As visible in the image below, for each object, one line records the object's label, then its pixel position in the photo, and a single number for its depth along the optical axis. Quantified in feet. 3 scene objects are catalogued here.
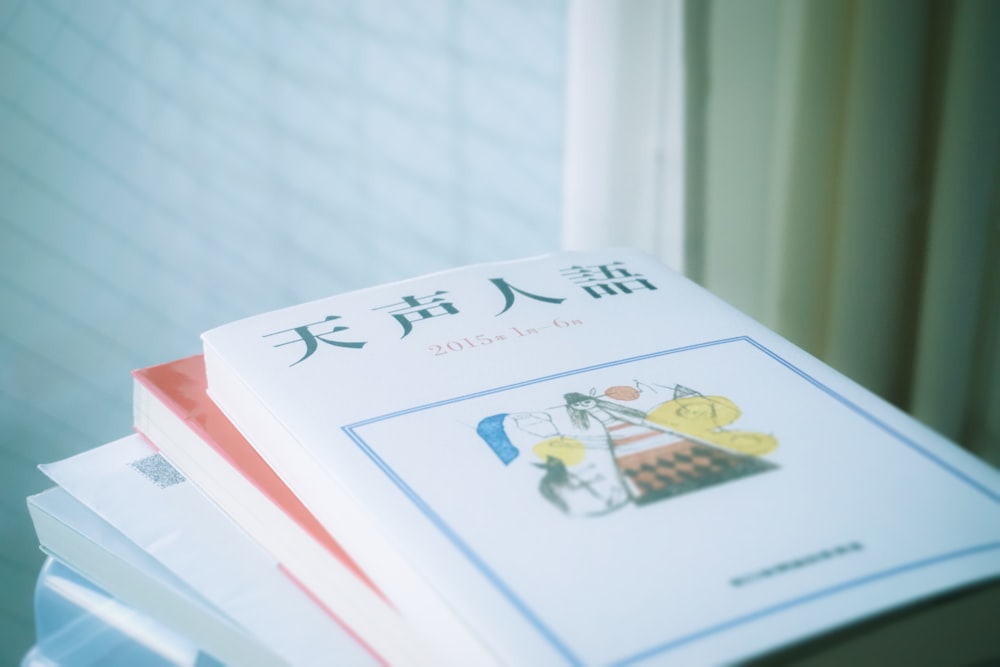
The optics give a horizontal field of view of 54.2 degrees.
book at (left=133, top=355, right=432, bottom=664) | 1.32
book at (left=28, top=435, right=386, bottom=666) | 1.41
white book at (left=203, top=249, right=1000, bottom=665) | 1.13
